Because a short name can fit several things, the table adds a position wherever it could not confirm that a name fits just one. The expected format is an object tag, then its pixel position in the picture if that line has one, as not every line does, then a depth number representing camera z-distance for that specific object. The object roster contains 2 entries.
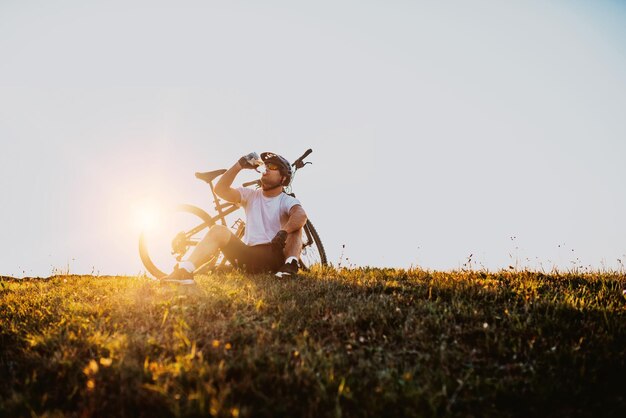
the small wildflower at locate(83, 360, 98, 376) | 2.63
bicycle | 6.69
